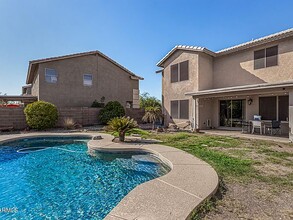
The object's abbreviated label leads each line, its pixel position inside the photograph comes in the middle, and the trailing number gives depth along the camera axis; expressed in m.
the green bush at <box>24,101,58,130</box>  17.14
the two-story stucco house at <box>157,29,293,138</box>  13.47
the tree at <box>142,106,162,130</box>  17.97
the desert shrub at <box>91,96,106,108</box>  23.01
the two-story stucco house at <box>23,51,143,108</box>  20.88
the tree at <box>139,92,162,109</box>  54.28
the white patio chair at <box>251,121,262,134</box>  13.85
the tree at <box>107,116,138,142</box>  11.51
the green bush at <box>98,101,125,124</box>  21.20
